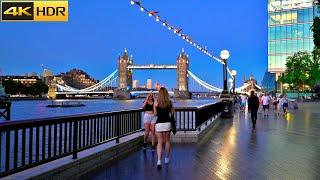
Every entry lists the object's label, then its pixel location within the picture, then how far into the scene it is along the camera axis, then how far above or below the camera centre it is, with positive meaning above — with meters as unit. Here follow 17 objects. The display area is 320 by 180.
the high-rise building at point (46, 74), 192.82 +8.27
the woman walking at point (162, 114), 11.42 -0.40
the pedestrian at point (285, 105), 39.50 -0.72
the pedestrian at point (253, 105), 24.83 -0.45
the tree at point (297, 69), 80.38 +4.21
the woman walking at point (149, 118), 14.23 -0.62
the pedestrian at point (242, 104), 44.83 -0.69
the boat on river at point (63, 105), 112.15 -2.02
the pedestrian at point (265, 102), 36.34 -0.42
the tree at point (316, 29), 21.14 +2.74
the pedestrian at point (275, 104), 43.83 -0.67
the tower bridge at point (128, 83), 159.50 +4.42
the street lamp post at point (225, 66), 29.73 +1.81
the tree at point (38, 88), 172.75 +2.61
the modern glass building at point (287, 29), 97.06 +12.87
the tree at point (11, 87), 158.25 +2.81
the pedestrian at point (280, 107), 41.78 -0.91
